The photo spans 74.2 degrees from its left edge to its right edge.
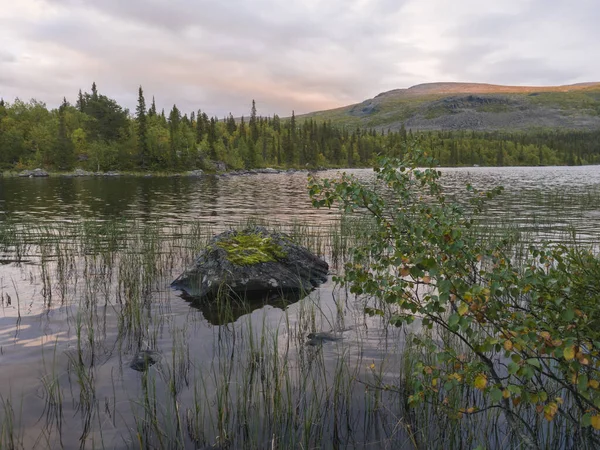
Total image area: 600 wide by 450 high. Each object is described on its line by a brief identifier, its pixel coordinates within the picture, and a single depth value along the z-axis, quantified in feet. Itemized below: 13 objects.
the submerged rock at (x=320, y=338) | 22.97
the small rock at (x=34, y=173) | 269.44
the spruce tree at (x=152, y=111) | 428.48
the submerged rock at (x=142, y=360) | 19.35
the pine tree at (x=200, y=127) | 449.48
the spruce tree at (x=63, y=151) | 300.40
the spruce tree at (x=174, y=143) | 329.31
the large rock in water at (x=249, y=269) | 31.86
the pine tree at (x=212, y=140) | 388.78
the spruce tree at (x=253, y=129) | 510.17
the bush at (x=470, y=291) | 9.66
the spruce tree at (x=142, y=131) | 314.55
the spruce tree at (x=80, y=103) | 464.73
